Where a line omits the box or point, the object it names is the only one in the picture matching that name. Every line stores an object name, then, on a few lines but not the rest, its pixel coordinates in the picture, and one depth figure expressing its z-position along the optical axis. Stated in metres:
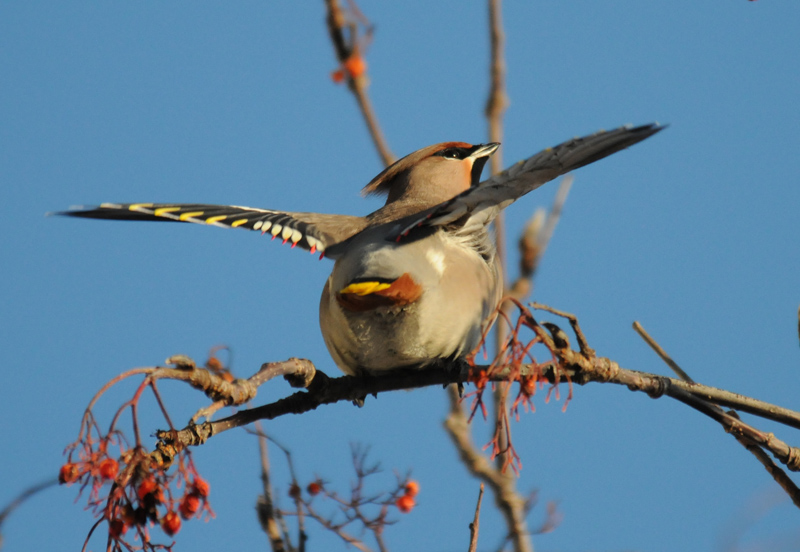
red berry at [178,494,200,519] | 5.37
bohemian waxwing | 7.01
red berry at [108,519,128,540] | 4.83
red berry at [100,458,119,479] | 4.94
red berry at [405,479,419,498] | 7.64
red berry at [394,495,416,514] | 7.25
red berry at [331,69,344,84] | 9.79
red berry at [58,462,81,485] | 5.09
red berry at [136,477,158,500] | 4.93
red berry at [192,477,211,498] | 5.42
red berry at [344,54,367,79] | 9.01
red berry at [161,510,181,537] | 5.15
